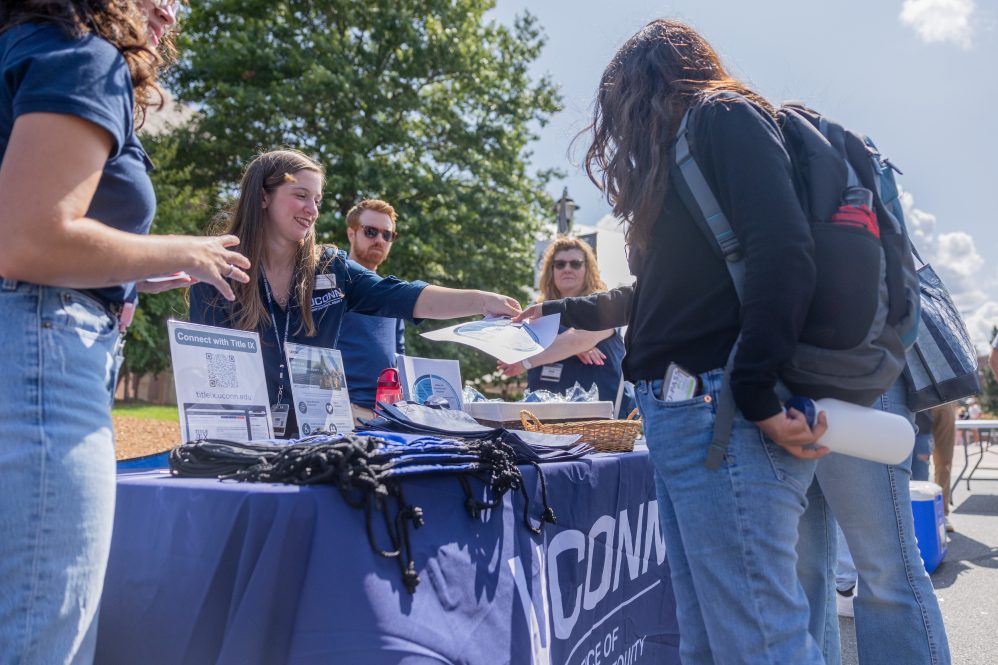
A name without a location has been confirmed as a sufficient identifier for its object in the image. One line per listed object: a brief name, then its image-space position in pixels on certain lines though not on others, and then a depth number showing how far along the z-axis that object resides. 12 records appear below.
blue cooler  4.51
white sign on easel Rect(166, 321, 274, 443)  1.73
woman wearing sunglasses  3.44
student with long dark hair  1.36
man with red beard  3.36
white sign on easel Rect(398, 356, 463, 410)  2.47
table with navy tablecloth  1.29
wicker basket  2.35
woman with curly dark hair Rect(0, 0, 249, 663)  1.01
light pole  11.34
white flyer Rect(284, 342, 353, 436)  2.03
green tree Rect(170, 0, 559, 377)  12.77
